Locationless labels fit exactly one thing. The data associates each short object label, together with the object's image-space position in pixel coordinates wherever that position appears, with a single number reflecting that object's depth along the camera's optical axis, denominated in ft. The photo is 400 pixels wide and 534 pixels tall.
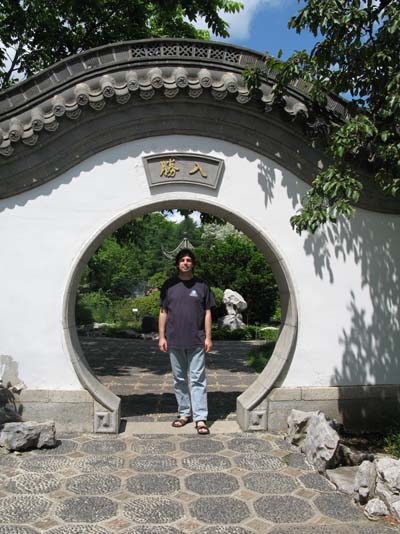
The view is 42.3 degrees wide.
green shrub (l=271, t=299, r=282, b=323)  65.57
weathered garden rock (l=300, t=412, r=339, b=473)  15.39
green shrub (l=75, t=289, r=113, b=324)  65.51
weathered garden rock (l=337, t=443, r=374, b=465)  15.78
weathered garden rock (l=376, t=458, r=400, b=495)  12.82
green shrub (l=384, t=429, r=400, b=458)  17.03
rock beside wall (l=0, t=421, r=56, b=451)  16.88
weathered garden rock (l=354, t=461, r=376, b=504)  13.30
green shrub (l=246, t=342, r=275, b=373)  35.52
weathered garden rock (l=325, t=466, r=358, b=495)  14.17
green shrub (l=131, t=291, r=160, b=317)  74.33
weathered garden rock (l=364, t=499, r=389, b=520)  12.68
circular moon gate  18.61
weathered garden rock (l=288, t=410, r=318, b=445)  17.67
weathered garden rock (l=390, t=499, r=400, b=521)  12.46
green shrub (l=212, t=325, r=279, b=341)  54.80
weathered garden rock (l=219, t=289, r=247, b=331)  58.59
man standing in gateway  19.61
